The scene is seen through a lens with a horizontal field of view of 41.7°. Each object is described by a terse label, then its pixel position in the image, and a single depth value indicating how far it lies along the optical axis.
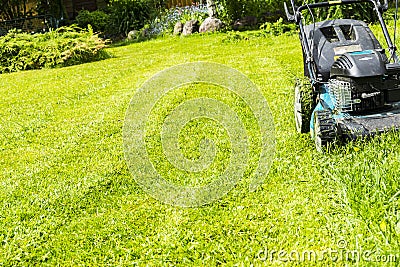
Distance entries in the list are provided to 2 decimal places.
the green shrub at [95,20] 16.91
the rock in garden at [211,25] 13.77
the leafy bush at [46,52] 11.44
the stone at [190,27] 14.23
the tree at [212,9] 14.00
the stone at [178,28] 14.68
